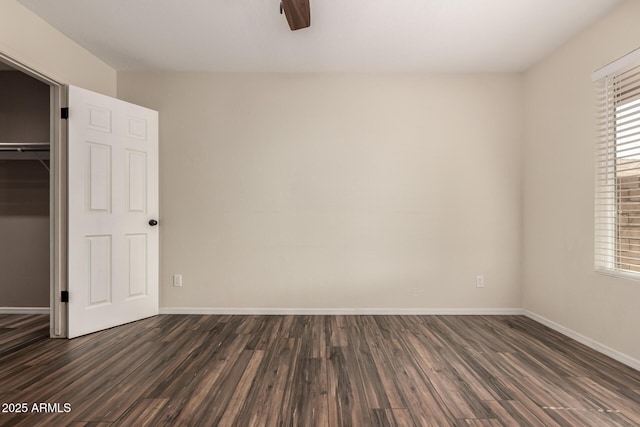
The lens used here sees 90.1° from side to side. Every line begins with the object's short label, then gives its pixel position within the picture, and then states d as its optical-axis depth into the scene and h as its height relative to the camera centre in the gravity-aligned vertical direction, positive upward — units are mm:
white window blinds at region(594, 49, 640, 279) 2342 +334
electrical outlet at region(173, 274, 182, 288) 3549 -794
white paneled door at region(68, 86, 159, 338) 2867 -39
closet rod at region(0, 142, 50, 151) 3121 +603
